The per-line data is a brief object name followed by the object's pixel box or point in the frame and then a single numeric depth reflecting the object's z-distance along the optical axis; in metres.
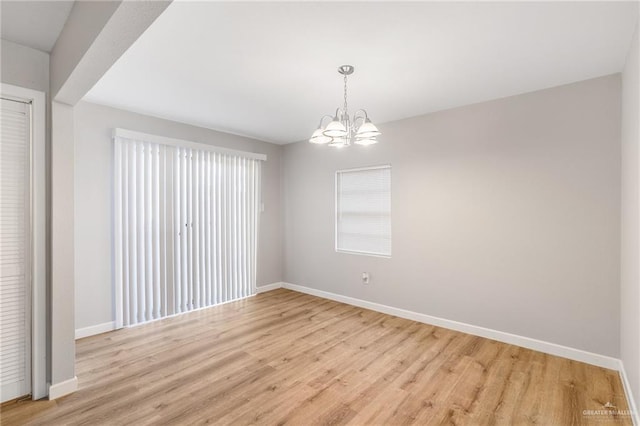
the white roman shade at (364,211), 4.11
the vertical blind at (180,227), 3.54
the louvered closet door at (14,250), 2.12
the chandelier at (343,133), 2.32
